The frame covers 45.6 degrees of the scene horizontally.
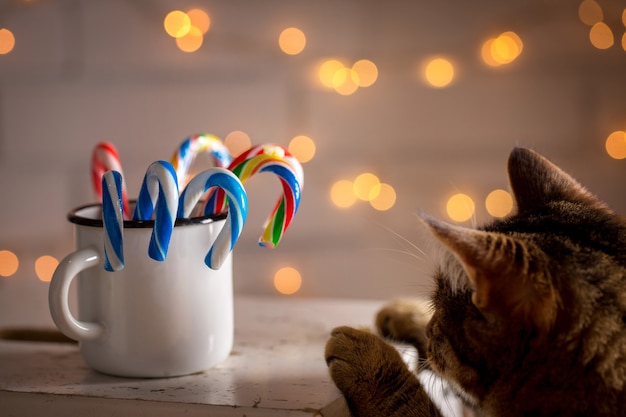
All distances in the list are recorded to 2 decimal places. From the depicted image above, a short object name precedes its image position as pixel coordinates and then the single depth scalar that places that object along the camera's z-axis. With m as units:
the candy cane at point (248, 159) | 0.92
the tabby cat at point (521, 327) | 0.71
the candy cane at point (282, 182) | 0.91
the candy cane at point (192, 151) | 1.00
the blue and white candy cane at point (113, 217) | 0.81
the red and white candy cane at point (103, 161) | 1.03
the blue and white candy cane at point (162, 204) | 0.80
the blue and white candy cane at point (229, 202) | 0.84
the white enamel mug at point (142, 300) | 0.85
